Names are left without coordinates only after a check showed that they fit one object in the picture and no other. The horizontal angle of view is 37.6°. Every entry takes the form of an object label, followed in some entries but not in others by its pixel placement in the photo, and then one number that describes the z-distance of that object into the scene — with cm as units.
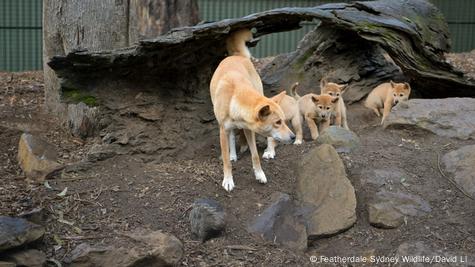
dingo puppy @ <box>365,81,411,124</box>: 929
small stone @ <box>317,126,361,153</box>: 786
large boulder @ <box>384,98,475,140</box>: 815
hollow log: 761
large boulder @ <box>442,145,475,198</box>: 721
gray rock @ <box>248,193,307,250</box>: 668
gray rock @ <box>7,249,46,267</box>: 585
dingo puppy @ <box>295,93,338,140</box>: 896
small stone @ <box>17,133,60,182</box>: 734
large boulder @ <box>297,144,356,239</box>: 689
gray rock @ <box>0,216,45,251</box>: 581
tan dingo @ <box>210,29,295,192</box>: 678
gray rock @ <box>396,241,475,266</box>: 627
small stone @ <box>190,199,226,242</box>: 654
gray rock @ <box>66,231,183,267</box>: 607
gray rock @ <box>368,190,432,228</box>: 685
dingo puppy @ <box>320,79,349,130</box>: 917
